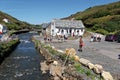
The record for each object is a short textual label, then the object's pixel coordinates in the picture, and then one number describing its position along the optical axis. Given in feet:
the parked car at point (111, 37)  69.58
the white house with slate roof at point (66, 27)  101.37
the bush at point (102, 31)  99.09
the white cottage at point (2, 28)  153.44
